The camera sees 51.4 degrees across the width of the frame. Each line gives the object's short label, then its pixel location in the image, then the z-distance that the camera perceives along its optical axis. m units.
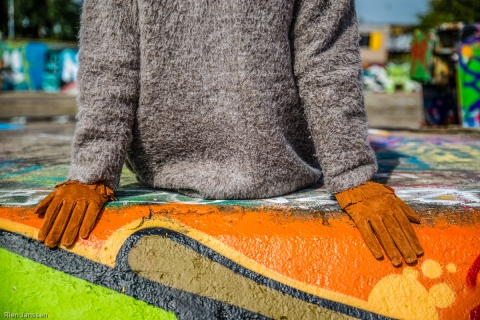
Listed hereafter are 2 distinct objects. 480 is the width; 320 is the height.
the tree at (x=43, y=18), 29.61
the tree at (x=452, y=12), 30.00
